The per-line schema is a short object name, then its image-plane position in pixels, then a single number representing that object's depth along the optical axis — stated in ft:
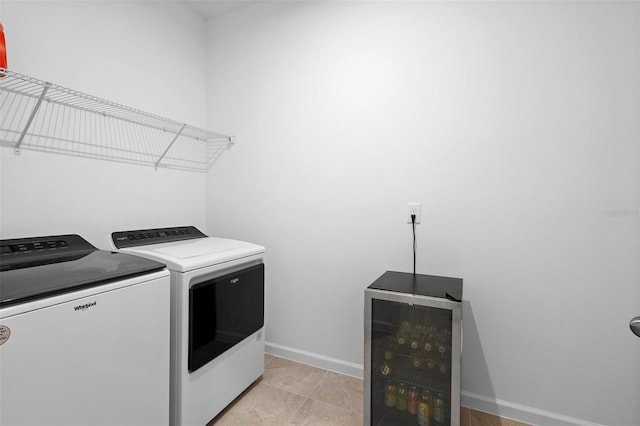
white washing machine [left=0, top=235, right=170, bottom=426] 3.24
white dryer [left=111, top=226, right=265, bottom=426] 4.99
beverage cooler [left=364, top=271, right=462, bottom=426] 4.91
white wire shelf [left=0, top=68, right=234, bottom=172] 4.97
